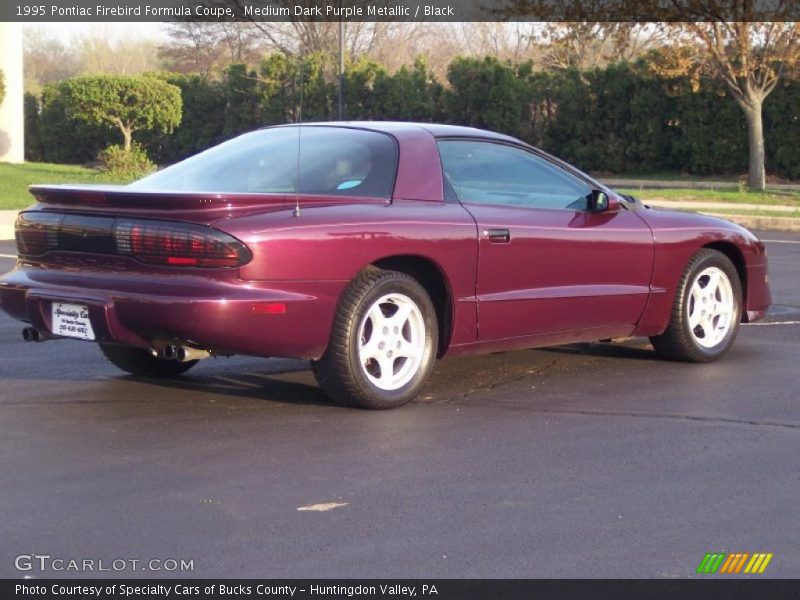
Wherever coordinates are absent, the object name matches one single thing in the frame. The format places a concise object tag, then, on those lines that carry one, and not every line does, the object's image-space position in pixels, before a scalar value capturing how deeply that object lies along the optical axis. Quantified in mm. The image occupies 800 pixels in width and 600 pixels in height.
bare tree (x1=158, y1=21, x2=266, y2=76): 47781
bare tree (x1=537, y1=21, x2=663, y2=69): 25344
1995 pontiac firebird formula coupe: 5977
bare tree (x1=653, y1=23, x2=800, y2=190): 23734
